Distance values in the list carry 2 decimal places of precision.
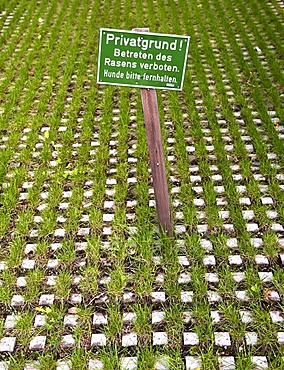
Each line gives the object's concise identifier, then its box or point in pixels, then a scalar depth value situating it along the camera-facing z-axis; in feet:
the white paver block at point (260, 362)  8.16
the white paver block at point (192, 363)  8.22
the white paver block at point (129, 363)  8.25
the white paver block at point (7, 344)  8.57
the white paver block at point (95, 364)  8.28
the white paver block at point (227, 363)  8.20
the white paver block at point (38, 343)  8.60
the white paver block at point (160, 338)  8.63
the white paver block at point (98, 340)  8.66
